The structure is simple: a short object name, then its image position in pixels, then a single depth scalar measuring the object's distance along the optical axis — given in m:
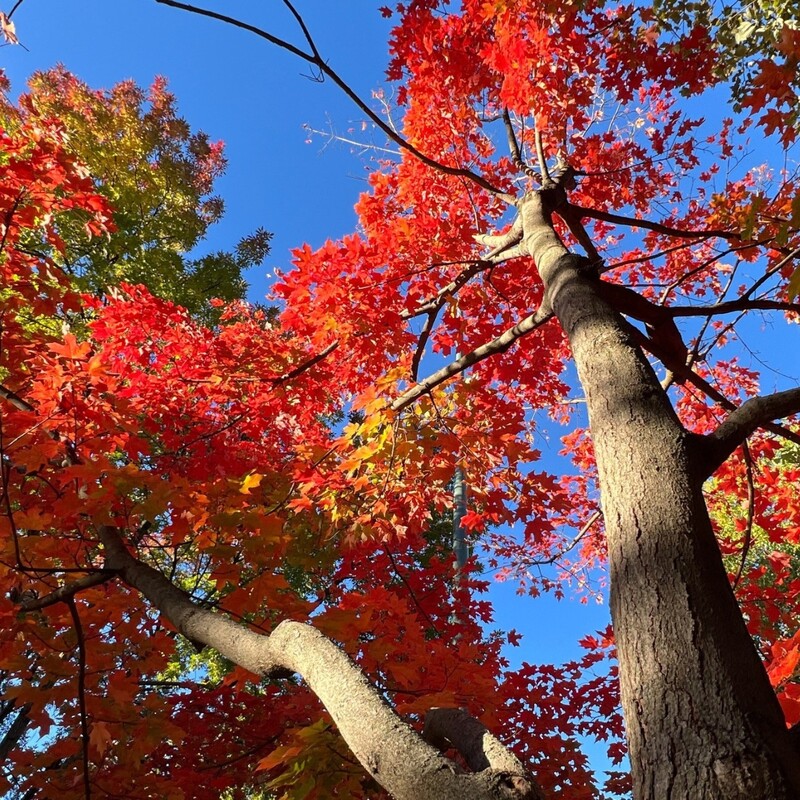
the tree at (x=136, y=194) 7.71
